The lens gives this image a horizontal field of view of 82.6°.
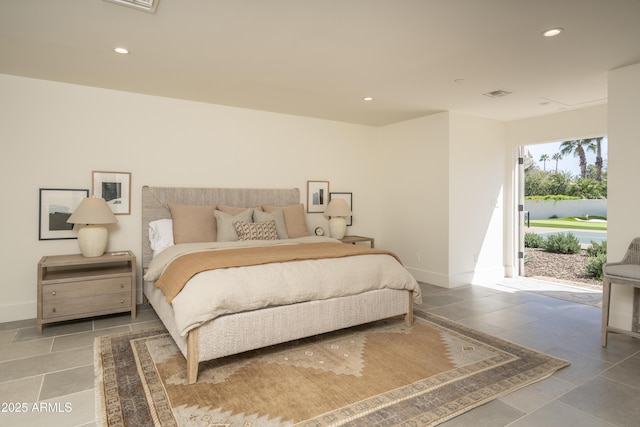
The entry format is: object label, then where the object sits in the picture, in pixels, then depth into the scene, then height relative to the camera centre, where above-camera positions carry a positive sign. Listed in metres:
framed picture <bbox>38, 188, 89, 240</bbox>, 3.72 -0.02
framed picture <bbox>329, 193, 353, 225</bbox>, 5.67 +0.20
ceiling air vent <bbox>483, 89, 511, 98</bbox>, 4.02 +1.32
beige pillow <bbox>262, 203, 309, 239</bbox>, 4.70 -0.13
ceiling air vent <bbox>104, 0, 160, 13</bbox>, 2.19 +1.26
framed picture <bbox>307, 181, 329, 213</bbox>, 5.44 +0.21
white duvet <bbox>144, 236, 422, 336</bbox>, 2.46 -0.57
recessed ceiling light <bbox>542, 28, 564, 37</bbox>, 2.54 +1.27
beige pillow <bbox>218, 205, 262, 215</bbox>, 4.39 +0.01
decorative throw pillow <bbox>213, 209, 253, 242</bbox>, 4.08 -0.15
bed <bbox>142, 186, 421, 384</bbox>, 2.51 -0.56
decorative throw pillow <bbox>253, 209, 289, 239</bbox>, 4.41 -0.10
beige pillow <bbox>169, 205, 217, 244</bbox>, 4.03 -0.16
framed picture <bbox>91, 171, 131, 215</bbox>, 3.97 +0.23
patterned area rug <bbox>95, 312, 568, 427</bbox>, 2.05 -1.15
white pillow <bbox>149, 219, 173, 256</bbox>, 4.03 -0.29
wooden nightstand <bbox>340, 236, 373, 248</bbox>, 5.23 -0.43
